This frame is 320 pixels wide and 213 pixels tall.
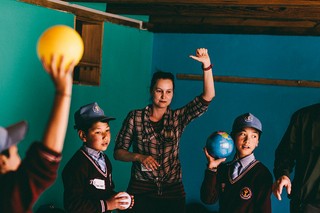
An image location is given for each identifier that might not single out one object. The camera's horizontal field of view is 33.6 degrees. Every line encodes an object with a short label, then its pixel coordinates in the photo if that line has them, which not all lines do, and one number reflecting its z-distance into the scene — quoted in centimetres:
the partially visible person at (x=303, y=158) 379
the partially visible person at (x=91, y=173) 336
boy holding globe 362
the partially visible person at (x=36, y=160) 214
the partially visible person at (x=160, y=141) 417
